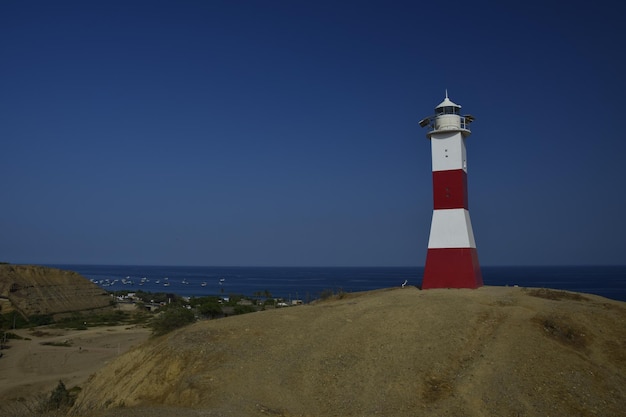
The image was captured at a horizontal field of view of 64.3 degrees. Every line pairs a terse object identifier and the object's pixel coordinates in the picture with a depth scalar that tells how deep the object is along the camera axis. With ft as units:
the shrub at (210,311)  136.15
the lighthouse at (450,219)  75.97
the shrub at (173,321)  96.07
